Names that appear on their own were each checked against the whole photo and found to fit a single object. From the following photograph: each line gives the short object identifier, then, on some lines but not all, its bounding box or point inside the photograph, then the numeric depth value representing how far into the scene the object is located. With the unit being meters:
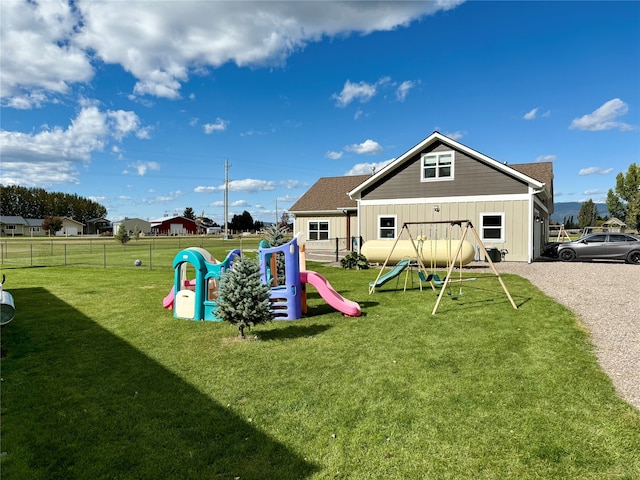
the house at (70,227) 91.33
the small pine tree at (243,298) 6.65
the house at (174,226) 96.06
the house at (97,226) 102.56
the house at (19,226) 85.69
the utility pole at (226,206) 46.59
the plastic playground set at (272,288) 8.34
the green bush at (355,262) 17.81
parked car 18.25
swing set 9.00
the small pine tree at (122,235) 42.28
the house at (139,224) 98.75
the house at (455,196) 18.55
